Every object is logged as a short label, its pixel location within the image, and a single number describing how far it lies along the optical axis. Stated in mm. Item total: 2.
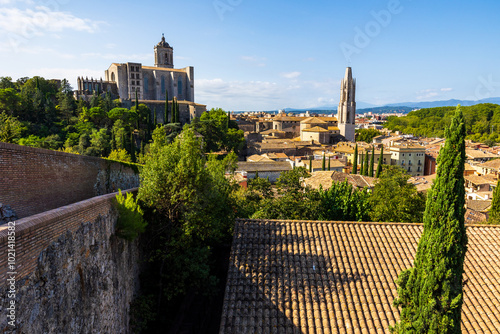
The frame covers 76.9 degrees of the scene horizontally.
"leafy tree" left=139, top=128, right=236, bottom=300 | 10141
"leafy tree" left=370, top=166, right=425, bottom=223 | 17172
